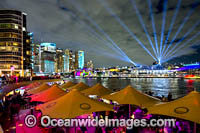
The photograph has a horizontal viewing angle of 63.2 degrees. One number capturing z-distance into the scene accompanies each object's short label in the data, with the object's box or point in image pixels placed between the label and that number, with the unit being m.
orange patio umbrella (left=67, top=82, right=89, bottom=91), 15.69
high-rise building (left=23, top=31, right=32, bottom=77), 83.94
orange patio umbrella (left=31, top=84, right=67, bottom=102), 9.95
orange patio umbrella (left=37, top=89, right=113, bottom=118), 5.79
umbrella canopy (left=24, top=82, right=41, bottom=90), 22.17
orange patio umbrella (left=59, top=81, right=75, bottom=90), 18.55
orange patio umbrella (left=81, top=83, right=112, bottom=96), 12.73
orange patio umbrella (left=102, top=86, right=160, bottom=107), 8.77
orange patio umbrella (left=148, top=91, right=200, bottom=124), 5.24
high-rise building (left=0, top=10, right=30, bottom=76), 74.44
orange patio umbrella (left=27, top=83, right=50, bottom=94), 14.03
